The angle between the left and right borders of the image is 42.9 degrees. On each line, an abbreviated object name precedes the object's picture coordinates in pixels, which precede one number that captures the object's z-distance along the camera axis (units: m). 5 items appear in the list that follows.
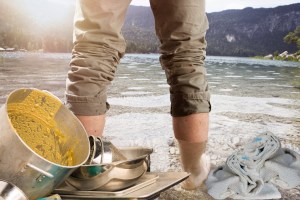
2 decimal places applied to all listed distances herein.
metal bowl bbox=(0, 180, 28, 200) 1.19
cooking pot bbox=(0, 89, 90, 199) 1.38
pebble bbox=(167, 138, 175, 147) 2.76
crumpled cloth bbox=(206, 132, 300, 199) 1.96
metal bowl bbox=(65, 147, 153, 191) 1.59
